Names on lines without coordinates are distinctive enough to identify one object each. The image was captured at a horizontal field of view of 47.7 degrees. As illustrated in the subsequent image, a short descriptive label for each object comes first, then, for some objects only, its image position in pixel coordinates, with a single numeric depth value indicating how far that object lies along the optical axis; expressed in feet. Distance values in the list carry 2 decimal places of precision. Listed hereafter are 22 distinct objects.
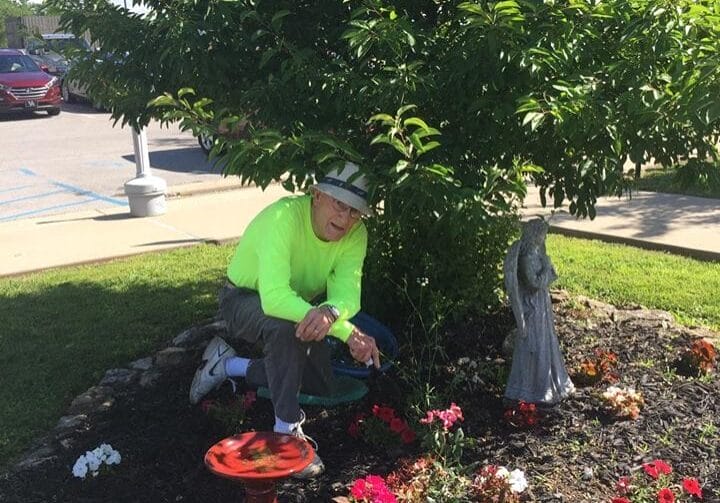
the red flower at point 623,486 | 9.40
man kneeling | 10.16
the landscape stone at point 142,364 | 14.69
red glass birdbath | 7.98
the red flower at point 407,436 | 10.98
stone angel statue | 11.52
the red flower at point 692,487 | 9.18
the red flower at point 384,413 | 11.09
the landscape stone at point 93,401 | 13.06
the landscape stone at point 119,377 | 14.05
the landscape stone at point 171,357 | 14.62
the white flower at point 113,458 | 10.85
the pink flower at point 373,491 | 8.72
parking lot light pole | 27.27
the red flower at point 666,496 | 8.82
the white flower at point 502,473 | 9.47
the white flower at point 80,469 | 10.60
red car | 61.36
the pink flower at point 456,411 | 10.31
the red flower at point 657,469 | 9.37
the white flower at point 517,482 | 9.36
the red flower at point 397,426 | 10.93
